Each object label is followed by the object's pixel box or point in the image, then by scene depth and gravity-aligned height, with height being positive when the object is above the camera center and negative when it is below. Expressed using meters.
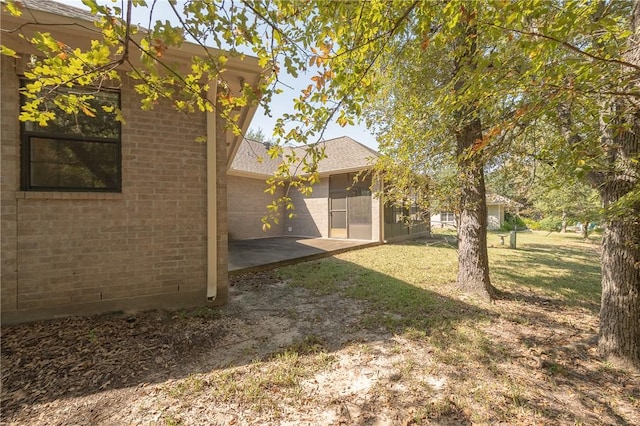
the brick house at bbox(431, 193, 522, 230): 26.98 -0.59
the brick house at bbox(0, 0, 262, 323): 3.49 +0.08
